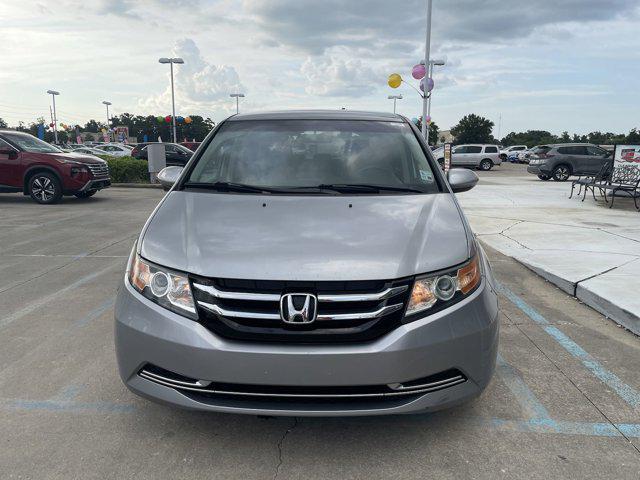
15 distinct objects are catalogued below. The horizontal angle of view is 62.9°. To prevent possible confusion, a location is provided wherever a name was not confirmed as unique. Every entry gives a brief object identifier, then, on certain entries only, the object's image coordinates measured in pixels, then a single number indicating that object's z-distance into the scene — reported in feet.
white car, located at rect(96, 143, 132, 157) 113.19
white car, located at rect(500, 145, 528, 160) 162.40
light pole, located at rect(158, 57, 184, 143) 108.99
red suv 41.45
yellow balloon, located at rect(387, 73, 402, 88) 68.69
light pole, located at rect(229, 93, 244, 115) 166.03
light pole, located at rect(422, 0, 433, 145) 73.56
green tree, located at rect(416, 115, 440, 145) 301.47
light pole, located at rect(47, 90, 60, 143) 190.70
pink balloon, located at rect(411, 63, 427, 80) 68.39
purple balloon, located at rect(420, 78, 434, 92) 69.87
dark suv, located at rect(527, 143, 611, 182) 74.28
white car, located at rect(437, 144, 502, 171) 107.14
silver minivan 7.62
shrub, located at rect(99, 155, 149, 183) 61.31
